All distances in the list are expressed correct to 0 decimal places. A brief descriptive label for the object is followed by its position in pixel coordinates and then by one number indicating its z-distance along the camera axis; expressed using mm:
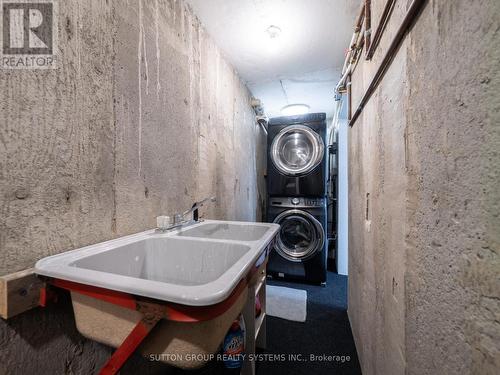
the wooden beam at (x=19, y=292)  578
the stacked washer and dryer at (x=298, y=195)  2867
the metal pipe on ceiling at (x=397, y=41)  634
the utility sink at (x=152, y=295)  491
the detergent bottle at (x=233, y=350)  1105
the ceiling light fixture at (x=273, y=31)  1659
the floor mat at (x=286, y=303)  2104
